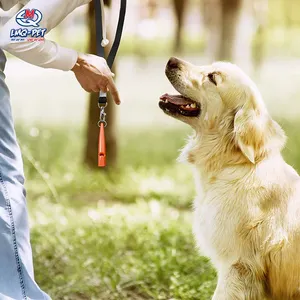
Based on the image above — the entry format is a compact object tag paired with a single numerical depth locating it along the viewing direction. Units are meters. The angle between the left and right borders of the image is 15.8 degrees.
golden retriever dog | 5.42
